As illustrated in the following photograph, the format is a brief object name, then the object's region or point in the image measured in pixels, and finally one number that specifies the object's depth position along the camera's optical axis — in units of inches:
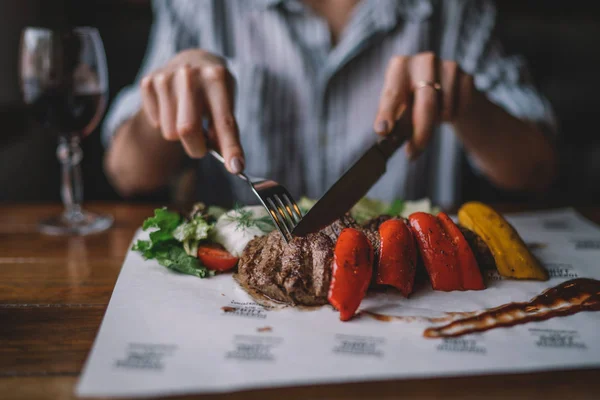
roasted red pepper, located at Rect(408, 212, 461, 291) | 19.3
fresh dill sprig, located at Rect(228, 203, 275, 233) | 21.4
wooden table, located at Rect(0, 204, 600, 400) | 14.5
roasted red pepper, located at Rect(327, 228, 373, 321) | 17.6
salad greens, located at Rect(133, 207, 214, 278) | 20.2
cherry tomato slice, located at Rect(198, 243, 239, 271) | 20.5
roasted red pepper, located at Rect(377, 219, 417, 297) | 18.8
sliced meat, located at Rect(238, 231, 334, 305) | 18.3
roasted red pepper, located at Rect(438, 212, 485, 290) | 19.4
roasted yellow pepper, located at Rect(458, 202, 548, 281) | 20.1
